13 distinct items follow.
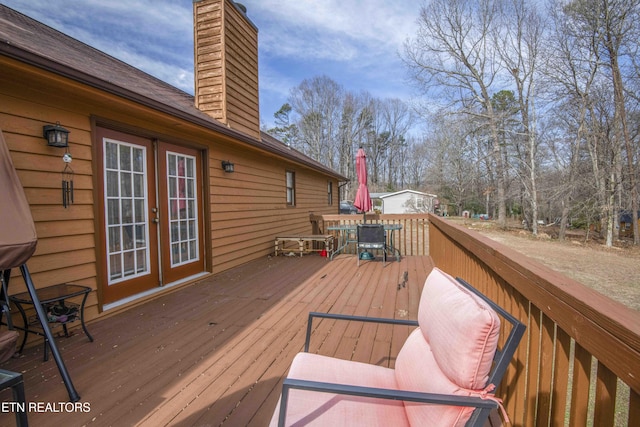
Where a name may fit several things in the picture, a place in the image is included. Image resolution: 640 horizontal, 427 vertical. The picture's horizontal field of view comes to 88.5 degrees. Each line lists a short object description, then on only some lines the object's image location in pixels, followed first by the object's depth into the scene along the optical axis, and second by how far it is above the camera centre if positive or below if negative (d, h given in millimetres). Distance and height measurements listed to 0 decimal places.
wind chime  2953 +237
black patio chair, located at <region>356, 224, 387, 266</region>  5633 -603
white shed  27891 -4
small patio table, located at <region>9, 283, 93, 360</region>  2416 -677
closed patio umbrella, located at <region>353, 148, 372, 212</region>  6023 +265
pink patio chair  976 -589
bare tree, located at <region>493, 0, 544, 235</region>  14977 +6836
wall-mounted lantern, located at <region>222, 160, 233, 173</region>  5402 +635
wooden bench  6863 -782
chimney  5781 +2610
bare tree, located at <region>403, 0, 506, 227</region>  17391 +7919
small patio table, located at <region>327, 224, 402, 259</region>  6055 -523
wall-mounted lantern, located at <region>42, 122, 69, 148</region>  2828 +632
